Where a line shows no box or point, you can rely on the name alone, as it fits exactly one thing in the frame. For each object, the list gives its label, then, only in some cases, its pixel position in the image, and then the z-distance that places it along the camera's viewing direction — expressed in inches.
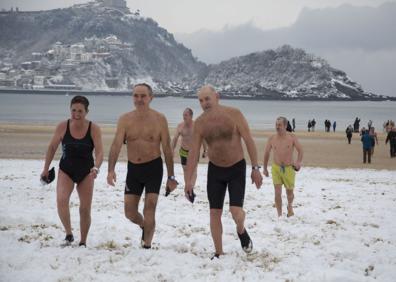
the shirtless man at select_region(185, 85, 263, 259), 240.0
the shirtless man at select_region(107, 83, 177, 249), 250.5
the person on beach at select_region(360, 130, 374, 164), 911.0
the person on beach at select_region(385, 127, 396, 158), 1045.9
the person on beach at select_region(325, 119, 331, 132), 2194.1
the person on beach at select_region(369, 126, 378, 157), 977.4
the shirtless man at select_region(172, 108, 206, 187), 440.5
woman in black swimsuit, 251.2
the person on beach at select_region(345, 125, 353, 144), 1472.4
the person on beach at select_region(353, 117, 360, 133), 2116.0
